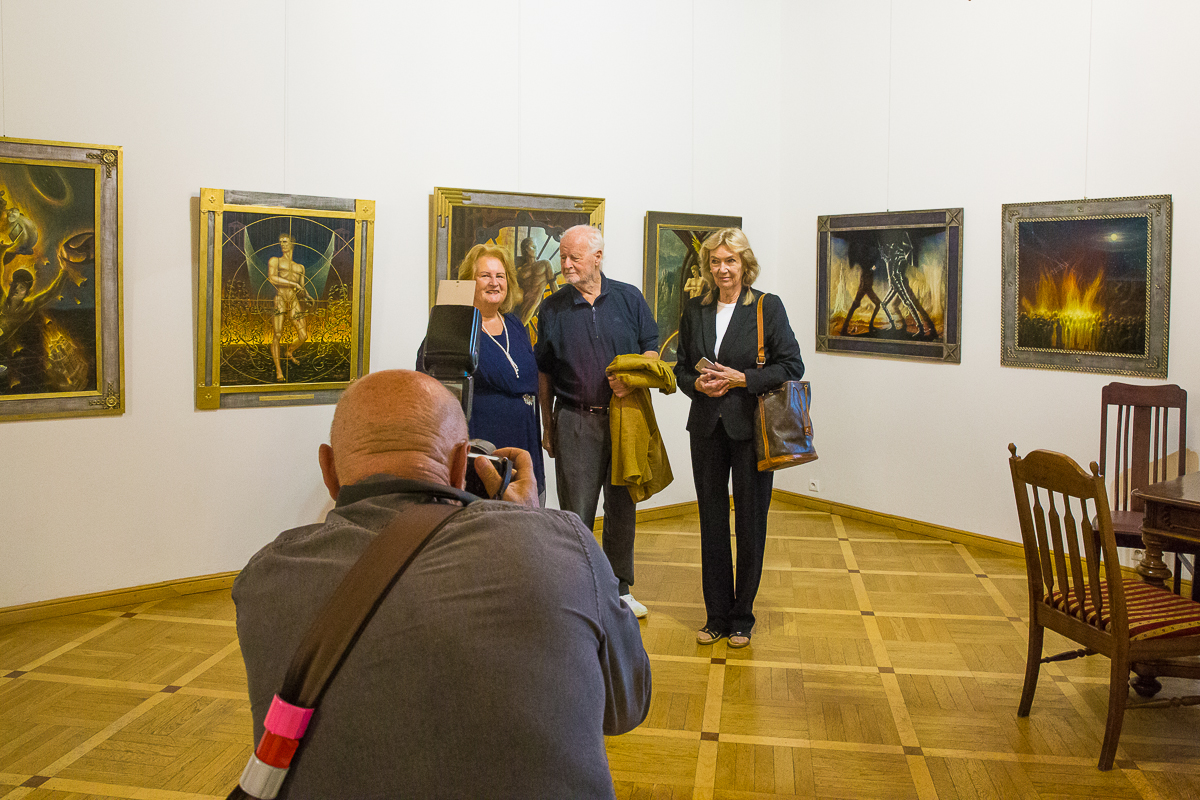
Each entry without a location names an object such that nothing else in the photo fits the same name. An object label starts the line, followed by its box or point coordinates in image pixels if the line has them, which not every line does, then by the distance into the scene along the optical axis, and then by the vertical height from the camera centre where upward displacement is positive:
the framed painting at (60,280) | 4.86 +0.30
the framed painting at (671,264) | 7.25 +0.61
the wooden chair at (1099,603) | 3.41 -0.97
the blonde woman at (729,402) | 4.63 -0.28
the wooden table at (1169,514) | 3.45 -0.60
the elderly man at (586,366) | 4.90 -0.11
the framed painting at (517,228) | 6.12 +0.75
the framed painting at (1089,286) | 5.70 +0.39
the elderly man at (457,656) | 1.49 -0.50
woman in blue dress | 4.58 -0.12
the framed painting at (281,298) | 5.42 +0.25
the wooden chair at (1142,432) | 5.32 -0.47
